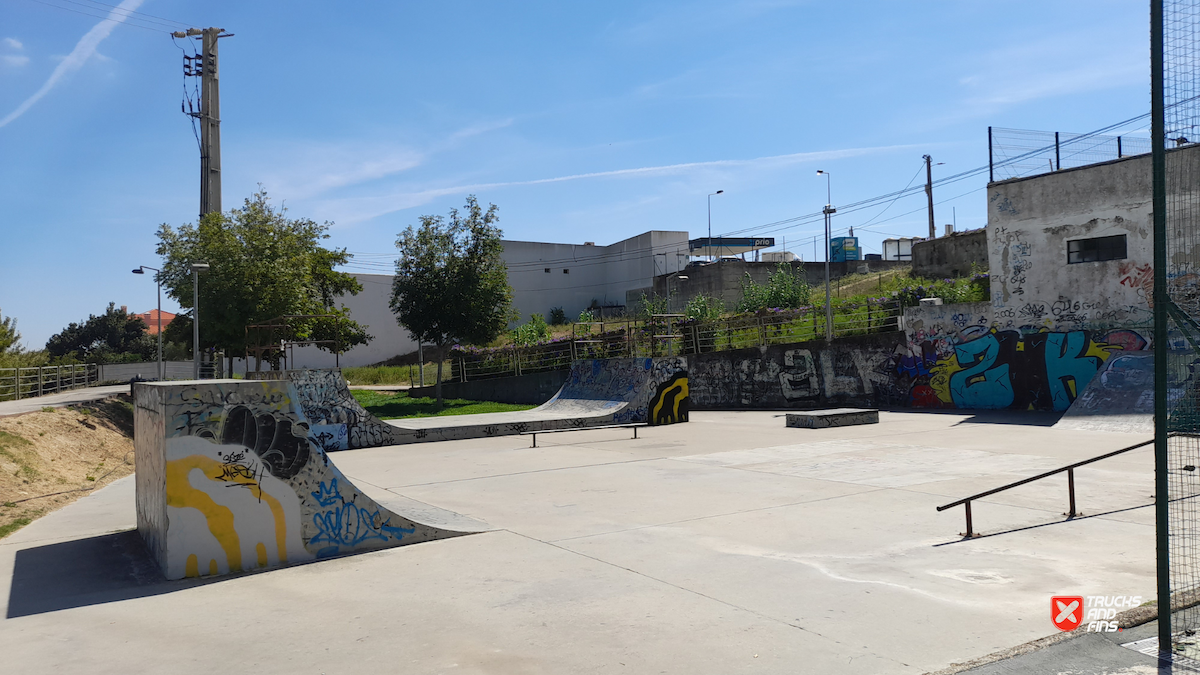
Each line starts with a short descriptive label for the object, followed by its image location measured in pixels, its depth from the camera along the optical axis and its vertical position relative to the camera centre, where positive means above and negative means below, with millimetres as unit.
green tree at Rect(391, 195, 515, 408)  27359 +1952
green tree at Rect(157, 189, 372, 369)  26969 +2489
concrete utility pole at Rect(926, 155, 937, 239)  46031 +8367
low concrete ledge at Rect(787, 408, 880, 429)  17812 -2075
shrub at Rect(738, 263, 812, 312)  34812 +1677
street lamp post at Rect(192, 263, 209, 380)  24484 +884
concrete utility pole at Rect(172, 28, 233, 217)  33562 +10154
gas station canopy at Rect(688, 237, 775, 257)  51219 +5777
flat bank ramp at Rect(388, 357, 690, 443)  18641 -1980
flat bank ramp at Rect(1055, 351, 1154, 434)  15547 -1612
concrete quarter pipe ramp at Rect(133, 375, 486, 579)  6406 -1272
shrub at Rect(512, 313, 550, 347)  36250 +117
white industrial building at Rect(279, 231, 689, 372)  54656 +4029
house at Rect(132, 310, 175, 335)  85812 +2842
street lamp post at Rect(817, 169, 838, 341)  24000 +596
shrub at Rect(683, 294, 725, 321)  33219 +1053
